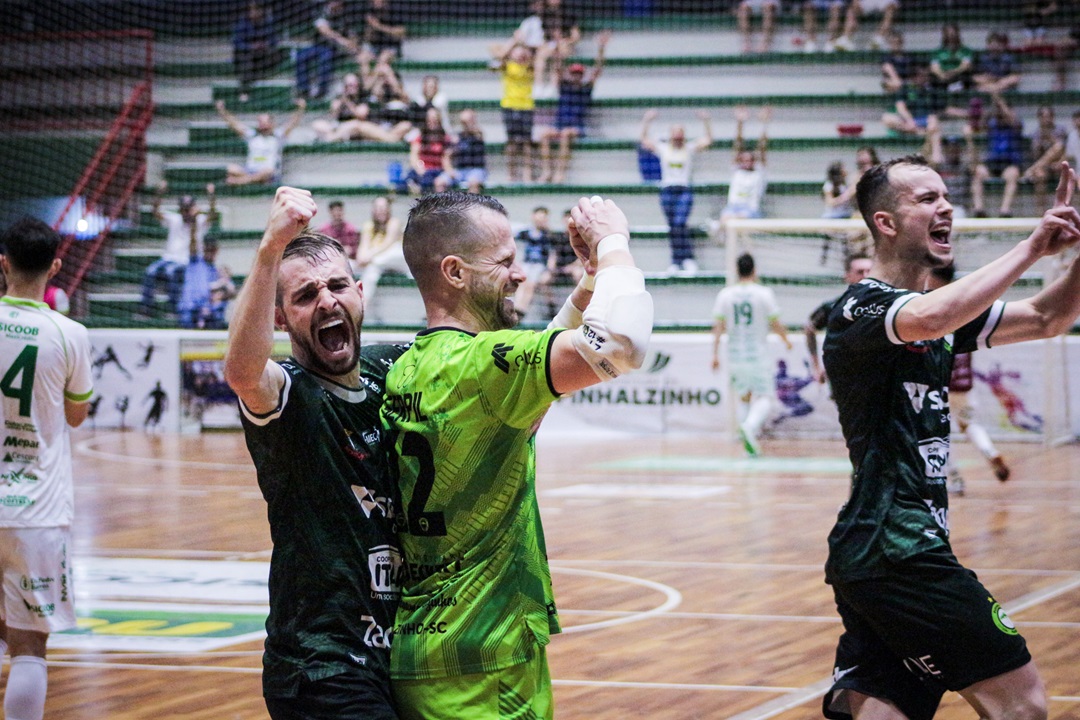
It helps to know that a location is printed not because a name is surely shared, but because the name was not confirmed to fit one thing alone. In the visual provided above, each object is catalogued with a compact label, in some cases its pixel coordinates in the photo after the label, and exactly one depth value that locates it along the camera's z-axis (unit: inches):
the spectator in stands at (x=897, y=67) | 818.2
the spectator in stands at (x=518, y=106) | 847.1
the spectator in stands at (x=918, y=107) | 796.0
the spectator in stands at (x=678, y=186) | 792.3
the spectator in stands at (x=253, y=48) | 921.5
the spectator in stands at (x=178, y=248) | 818.2
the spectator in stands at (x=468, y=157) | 820.0
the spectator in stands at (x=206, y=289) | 788.6
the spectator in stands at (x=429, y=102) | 839.1
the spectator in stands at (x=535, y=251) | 753.6
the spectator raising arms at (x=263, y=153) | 868.6
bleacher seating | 802.8
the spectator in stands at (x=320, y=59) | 906.1
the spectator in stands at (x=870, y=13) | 841.5
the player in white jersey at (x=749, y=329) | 620.1
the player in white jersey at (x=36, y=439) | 203.3
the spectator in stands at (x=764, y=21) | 858.5
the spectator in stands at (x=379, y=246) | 785.6
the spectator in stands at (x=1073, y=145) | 745.6
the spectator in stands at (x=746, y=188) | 784.9
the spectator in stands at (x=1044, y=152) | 738.8
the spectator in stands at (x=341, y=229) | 783.9
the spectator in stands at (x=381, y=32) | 900.6
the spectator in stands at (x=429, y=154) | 825.5
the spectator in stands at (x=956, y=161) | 760.3
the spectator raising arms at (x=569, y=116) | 841.5
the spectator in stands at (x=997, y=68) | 795.4
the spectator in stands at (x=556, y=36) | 868.6
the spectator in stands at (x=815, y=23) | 850.8
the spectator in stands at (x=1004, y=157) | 744.3
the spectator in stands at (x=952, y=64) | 802.2
